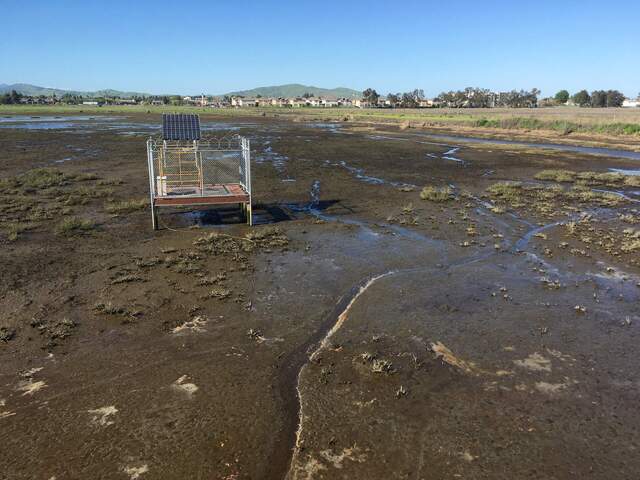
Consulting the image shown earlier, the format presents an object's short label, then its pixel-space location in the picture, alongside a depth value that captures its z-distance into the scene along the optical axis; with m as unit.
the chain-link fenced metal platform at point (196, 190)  15.23
